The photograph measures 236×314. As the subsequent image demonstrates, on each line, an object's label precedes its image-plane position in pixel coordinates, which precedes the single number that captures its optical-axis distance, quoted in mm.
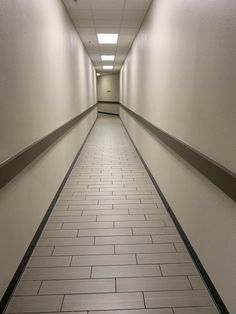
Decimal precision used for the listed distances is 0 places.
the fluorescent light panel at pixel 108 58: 9666
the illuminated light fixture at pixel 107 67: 12549
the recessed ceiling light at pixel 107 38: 6254
